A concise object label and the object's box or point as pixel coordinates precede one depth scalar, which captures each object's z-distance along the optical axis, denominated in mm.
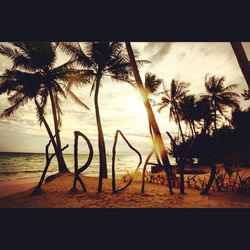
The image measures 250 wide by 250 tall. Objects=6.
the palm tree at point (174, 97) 18500
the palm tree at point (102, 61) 9797
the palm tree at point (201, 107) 19172
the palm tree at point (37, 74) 10656
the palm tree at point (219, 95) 21250
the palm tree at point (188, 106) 18697
